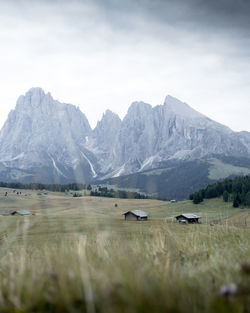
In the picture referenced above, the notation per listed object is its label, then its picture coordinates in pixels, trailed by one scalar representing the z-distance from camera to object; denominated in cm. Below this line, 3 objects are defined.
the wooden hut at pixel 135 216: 11848
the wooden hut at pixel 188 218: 10831
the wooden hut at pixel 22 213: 13290
